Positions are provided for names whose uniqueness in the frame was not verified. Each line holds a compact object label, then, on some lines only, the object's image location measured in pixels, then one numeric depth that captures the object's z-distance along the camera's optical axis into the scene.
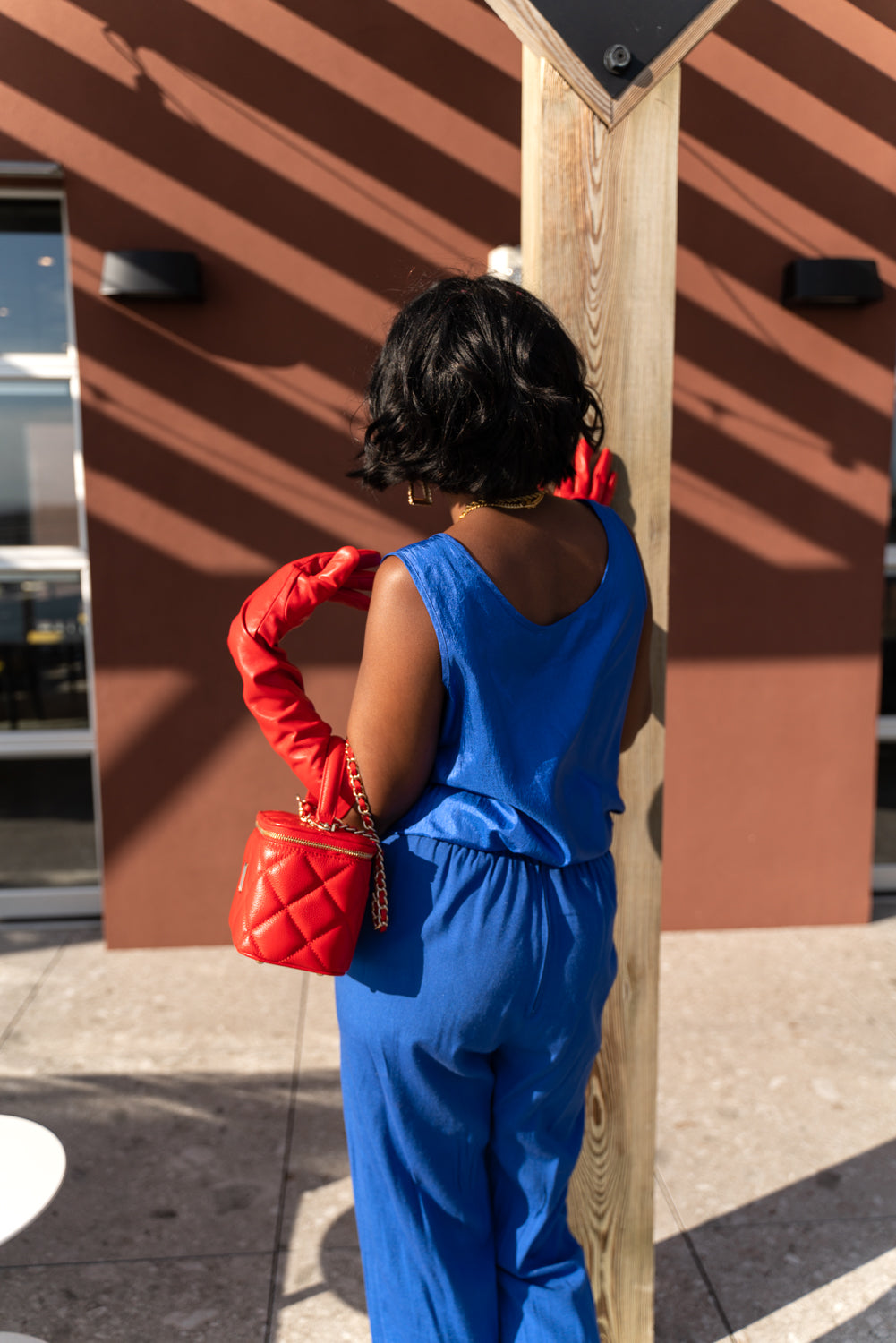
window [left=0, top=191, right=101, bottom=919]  3.65
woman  1.19
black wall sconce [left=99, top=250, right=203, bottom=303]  3.32
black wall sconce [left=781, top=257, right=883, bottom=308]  3.50
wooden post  1.56
